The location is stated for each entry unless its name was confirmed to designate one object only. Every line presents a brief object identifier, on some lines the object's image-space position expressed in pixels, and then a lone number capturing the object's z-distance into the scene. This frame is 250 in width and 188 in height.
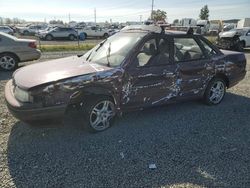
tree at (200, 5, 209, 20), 55.55
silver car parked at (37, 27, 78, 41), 20.54
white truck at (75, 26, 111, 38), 24.31
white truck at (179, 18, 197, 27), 35.34
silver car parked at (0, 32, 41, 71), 6.33
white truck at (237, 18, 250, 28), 29.95
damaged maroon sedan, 2.63
